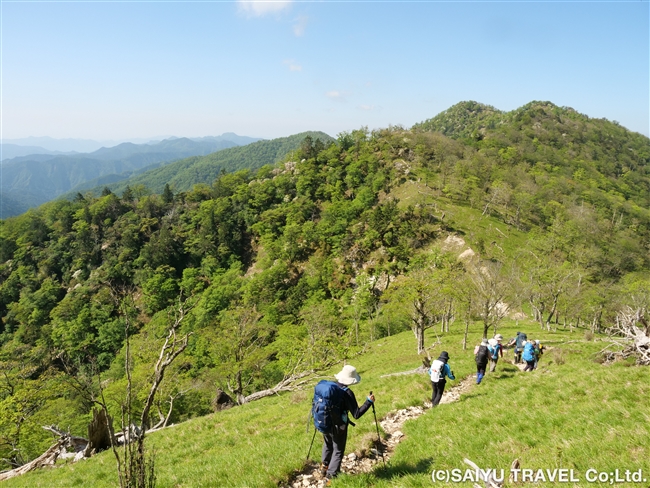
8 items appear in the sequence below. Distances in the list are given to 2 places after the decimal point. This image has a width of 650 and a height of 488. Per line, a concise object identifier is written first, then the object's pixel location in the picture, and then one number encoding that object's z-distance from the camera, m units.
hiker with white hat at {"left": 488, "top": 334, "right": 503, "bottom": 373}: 16.83
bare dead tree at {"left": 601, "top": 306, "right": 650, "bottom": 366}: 13.19
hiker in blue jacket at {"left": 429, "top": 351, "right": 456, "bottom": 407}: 11.58
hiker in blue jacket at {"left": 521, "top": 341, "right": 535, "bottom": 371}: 16.50
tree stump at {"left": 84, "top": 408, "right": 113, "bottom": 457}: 15.20
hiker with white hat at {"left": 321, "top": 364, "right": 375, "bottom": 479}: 6.96
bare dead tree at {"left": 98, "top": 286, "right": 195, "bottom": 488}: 4.78
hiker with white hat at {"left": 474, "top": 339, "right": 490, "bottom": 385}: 14.41
